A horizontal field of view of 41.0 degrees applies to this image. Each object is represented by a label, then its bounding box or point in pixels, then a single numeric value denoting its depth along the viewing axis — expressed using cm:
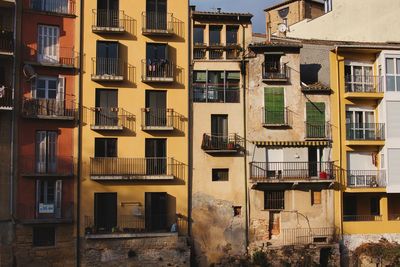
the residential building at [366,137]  3288
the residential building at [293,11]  4744
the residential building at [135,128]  3052
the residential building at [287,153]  3222
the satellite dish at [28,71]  2962
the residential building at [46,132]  2959
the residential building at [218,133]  3175
